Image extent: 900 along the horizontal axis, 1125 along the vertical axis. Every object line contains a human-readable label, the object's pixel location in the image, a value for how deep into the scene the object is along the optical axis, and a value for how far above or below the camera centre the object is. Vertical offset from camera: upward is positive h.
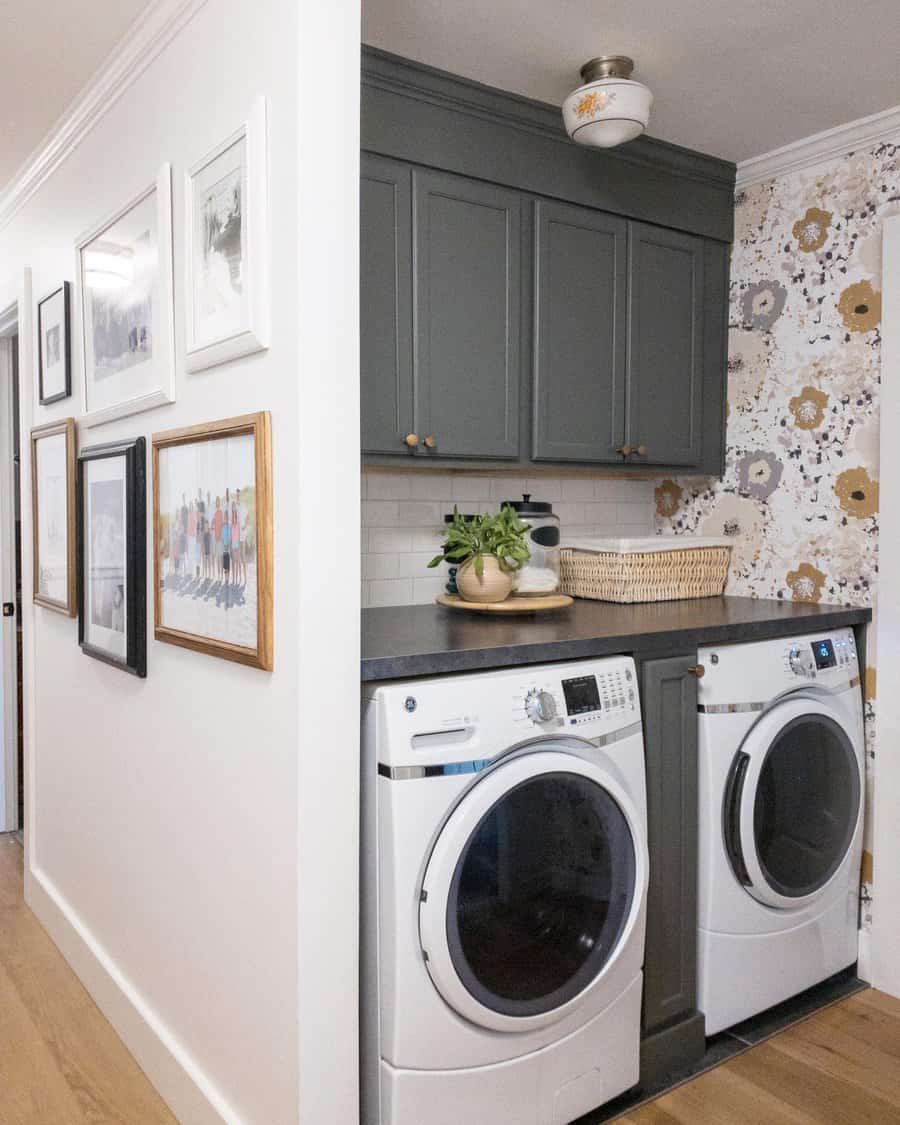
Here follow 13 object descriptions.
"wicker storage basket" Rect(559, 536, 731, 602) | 2.64 -0.13
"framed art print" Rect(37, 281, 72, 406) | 2.53 +0.51
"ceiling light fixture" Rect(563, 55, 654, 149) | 2.12 +0.97
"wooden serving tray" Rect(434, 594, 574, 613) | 2.28 -0.20
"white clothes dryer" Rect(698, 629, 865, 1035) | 2.21 -0.73
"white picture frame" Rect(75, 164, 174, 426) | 1.94 +0.51
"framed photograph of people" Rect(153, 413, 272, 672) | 1.61 -0.02
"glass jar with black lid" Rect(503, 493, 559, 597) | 2.45 -0.07
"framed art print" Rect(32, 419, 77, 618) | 2.53 +0.03
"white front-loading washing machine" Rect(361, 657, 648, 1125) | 1.66 -0.71
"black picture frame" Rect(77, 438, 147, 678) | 2.10 -0.07
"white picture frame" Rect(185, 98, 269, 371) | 1.58 +0.51
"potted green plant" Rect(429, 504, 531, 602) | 2.33 -0.07
